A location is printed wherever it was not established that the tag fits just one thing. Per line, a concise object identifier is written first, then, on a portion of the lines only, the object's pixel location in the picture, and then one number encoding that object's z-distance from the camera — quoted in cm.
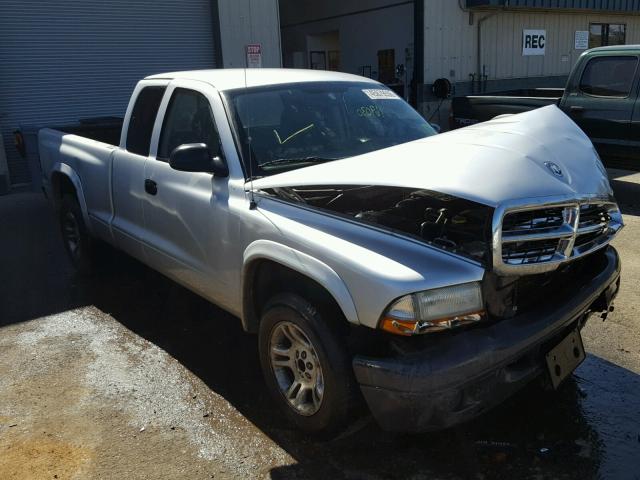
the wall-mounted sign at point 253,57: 1098
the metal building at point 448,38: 1434
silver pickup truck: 253
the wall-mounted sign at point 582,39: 1739
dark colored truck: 803
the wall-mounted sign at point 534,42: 1623
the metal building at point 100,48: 1064
